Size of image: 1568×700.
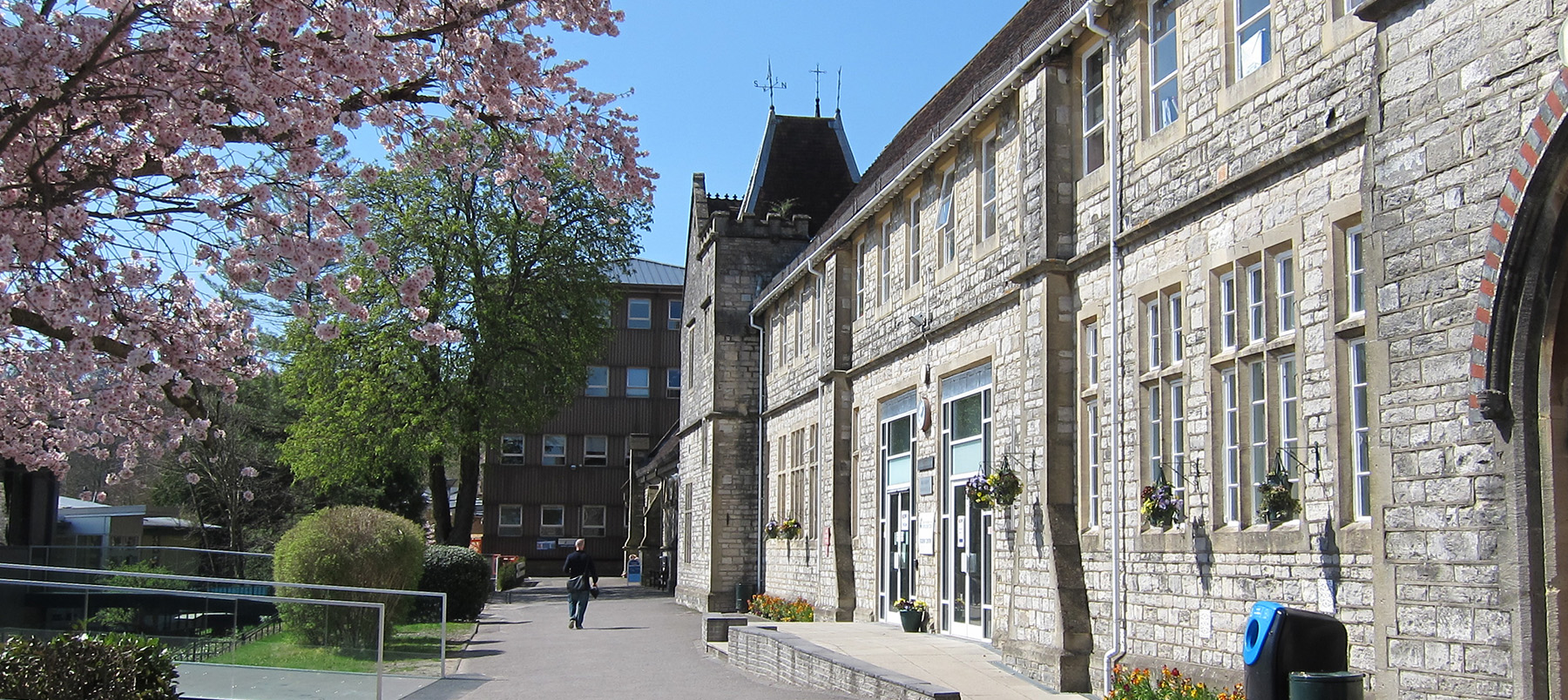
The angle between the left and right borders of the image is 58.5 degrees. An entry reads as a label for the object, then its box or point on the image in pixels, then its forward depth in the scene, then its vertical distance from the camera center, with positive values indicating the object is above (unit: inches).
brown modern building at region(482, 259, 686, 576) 2112.5 +80.1
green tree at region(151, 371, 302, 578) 1261.1 +22.5
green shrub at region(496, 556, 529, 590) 1547.7 -83.3
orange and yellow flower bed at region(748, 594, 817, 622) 919.0 -70.8
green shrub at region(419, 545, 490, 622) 960.3 -52.8
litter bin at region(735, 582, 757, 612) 1118.4 -72.7
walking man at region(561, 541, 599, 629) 931.3 -54.7
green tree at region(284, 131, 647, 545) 1385.3 +163.3
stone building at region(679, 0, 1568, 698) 295.7 +50.7
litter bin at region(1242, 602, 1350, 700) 312.7 -31.0
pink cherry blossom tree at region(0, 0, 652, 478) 274.1 +79.8
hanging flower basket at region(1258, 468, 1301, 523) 385.7 +2.9
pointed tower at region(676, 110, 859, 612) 1166.3 +148.4
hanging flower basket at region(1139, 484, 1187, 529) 444.5 +0.2
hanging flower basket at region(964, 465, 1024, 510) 561.9 +7.4
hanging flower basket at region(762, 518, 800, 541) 1002.7 -18.5
